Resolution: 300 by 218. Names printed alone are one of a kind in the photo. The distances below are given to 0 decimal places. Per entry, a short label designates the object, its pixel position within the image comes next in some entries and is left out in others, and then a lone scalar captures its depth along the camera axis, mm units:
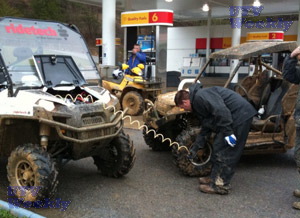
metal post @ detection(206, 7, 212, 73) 26319
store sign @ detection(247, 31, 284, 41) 18734
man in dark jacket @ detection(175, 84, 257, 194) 4625
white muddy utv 4004
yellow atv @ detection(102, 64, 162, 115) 10047
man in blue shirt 10625
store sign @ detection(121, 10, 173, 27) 12367
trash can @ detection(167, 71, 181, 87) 16375
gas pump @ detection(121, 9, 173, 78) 12430
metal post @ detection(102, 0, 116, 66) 14914
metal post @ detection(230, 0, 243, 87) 19297
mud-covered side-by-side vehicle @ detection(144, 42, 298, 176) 5325
